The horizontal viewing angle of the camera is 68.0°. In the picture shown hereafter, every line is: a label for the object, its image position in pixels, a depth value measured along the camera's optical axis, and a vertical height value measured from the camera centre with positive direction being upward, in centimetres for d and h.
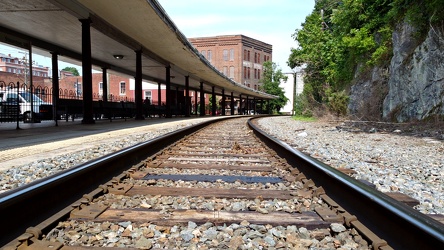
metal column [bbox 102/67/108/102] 2295 +169
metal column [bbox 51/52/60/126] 1745 +171
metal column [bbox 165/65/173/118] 2417 +83
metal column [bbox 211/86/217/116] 3791 +12
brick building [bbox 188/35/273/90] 7075 +1173
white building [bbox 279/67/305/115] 7081 +348
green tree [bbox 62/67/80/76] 14006 +1560
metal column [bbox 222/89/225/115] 4294 +67
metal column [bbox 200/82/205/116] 3453 +20
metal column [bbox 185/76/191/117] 2834 -2
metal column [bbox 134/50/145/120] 1878 +106
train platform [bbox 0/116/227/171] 522 -80
